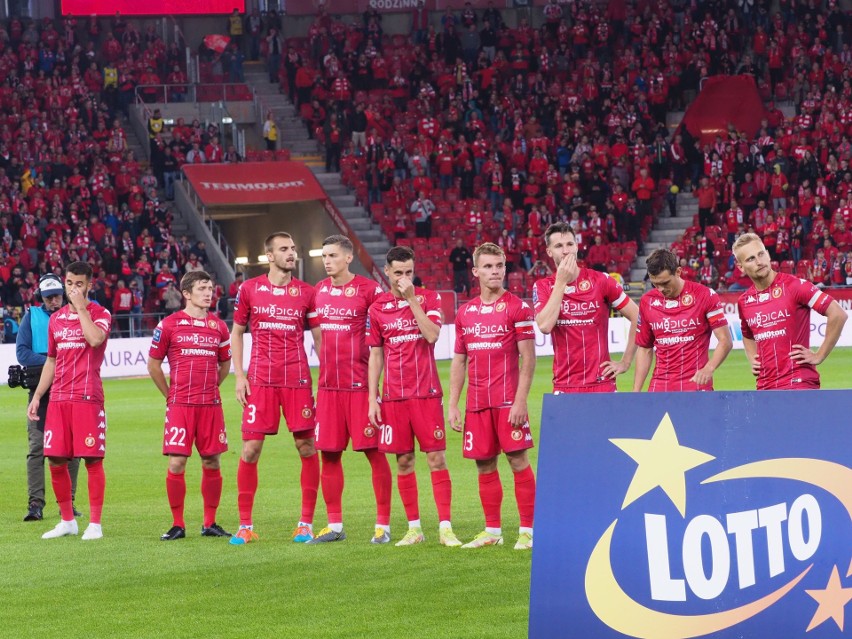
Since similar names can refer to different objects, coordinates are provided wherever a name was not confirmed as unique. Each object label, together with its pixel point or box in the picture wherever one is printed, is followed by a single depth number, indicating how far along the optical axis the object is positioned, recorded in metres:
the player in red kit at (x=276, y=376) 20.27
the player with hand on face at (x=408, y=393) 19.23
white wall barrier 53.66
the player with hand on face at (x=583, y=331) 18.62
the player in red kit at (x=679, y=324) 18.47
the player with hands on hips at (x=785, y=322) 18.12
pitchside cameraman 23.44
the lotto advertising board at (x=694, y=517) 10.80
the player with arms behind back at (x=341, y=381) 19.69
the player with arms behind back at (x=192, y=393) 20.58
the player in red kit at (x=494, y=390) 18.64
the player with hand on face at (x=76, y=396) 20.97
